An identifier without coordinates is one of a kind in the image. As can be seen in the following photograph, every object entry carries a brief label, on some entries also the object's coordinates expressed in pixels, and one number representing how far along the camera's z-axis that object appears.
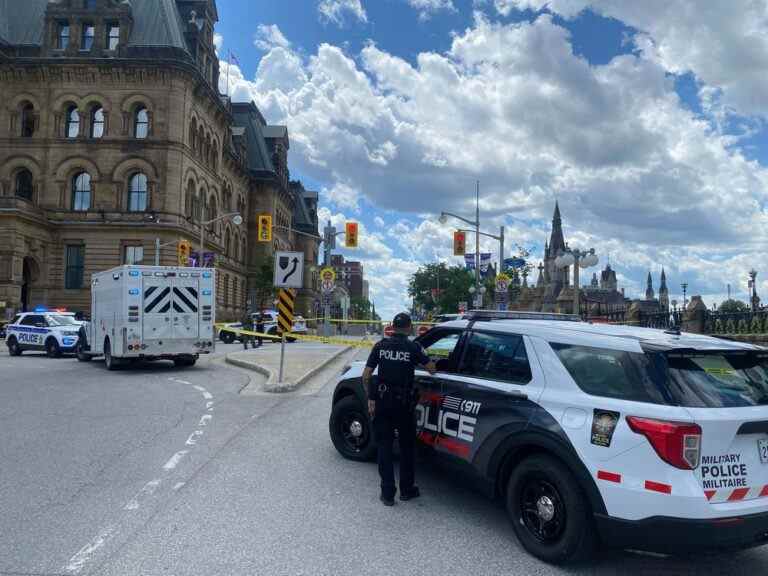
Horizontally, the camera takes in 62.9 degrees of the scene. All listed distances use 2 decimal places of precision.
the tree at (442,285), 74.44
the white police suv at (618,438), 3.71
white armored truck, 17.39
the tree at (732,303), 127.78
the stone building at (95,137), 45.22
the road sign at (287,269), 14.45
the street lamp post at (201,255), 42.16
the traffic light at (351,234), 31.98
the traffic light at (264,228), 34.88
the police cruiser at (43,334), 23.45
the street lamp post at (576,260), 21.78
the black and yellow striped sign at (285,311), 15.12
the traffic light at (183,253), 38.25
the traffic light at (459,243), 32.22
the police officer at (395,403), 5.56
